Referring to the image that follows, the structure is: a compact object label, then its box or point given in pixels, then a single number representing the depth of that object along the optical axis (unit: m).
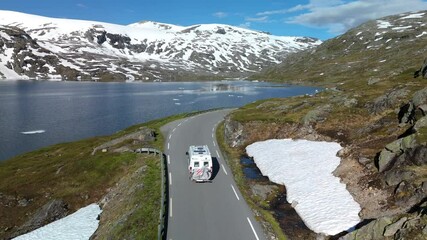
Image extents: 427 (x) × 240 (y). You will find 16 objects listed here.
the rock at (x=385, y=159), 34.95
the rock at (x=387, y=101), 57.69
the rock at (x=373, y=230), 23.47
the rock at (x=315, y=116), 59.06
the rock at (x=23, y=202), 47.78
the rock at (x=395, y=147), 35.19
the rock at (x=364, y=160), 38.60
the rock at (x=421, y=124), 37.46
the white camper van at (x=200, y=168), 38.97
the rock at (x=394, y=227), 22.84
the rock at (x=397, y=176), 31.46
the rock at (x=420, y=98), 44.97
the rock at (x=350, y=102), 64.66
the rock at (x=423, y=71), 78.06
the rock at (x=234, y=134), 57.09
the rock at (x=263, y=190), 36.77
